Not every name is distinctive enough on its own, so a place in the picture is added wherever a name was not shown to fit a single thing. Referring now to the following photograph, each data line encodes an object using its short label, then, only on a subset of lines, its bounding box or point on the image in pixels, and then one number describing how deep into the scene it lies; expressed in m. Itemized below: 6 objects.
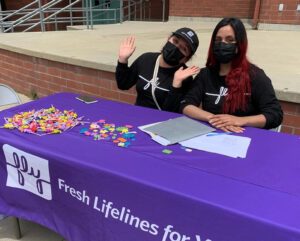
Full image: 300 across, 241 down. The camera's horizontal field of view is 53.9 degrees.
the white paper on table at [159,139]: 1.71
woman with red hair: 2.01
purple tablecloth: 1.18
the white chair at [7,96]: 2.75
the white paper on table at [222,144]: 1.60
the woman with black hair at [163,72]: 2.23
